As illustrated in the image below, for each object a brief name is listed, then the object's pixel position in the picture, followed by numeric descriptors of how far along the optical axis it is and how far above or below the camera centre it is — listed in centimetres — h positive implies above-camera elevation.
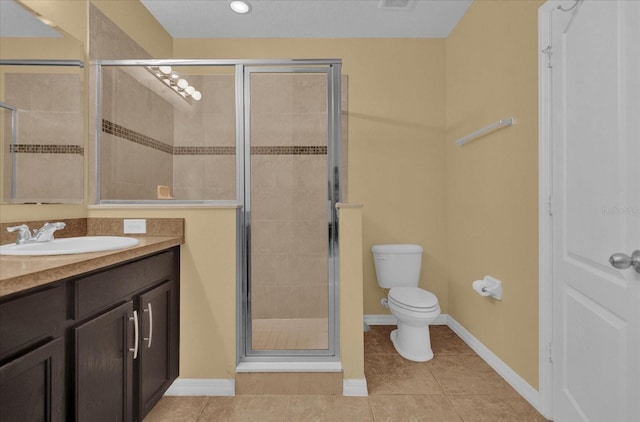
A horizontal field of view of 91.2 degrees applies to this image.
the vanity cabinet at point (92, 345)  84 -46
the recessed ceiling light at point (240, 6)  227 +151
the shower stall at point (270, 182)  183 +18
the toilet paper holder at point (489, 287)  195 -48
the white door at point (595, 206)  104 +2
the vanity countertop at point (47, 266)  80 -16
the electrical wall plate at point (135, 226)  176 -8
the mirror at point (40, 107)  134 +50
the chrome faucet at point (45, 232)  133 -9
